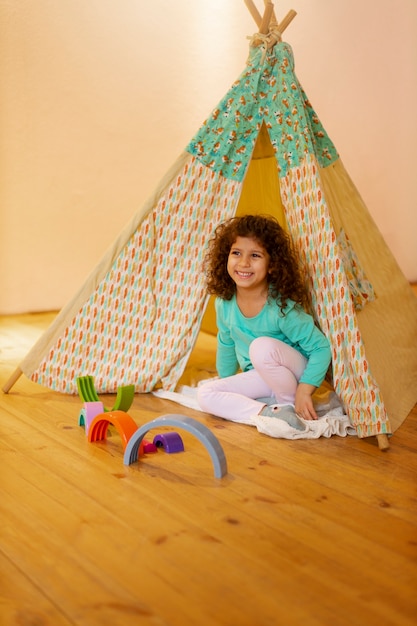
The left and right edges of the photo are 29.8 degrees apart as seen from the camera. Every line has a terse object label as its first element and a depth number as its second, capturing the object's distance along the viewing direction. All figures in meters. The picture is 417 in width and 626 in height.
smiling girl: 2.40
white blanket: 2.29
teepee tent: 2.60
